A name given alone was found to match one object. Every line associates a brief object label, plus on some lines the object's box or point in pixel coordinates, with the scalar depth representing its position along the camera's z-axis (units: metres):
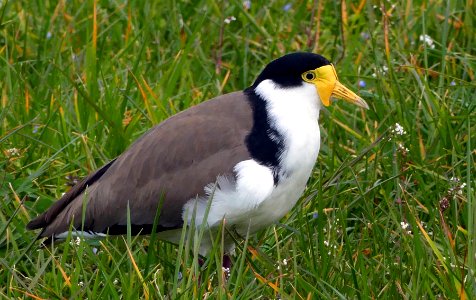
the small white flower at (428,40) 12.24
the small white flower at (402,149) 10.08
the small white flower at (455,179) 9.95
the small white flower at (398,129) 10.12
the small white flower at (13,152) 10.34
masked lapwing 8.77
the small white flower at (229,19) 12.73
